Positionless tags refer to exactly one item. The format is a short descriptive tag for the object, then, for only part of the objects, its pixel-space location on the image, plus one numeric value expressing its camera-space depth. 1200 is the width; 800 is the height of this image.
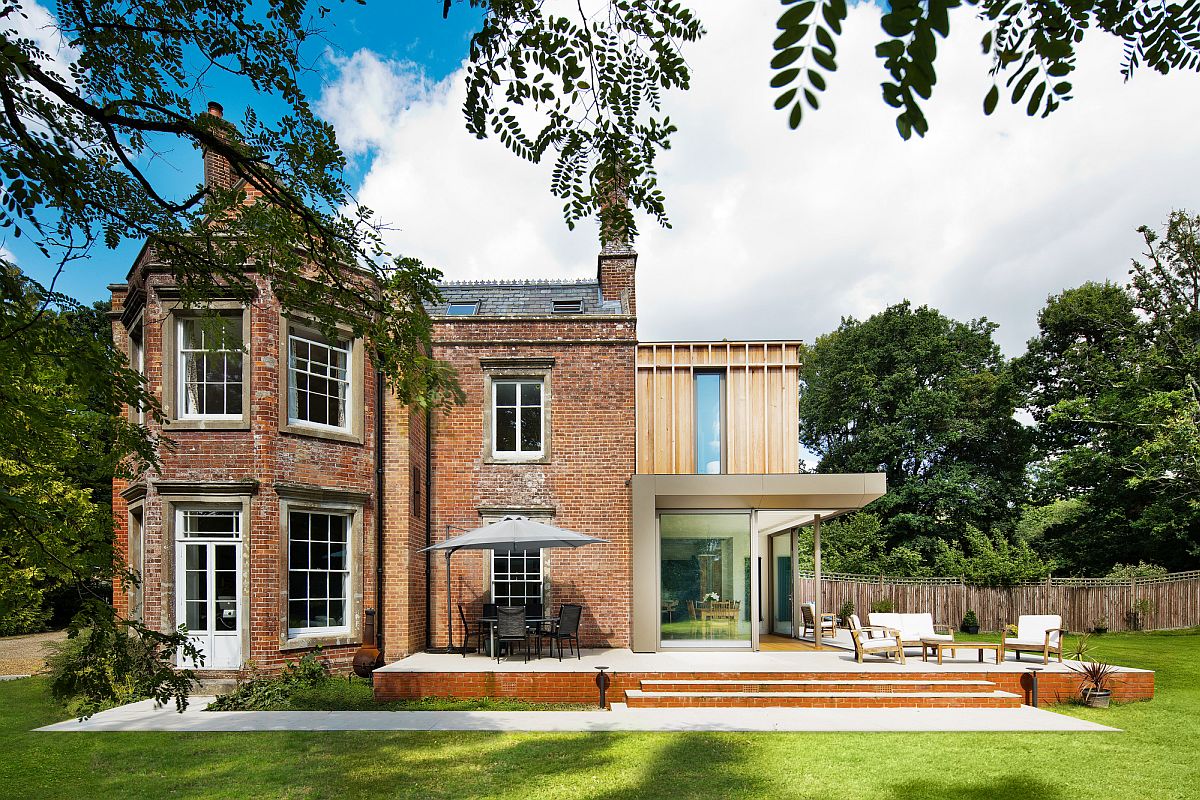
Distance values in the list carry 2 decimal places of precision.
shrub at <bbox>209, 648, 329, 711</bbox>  11.87
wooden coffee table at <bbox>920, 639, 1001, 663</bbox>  13.46
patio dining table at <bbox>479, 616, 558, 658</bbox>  13.71
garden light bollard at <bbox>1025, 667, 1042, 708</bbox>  12.45
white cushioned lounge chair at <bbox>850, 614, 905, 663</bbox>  13.80
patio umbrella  13.34
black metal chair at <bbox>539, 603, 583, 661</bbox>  14.05
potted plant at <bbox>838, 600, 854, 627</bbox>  21.63
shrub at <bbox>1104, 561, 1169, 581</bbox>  25.00
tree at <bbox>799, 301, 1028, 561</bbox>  34.00
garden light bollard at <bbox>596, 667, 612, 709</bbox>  11.92
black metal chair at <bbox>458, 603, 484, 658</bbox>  15.65
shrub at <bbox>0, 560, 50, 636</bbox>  4.08
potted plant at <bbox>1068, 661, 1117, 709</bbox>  12.27
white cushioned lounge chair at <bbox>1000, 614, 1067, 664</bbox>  13.91
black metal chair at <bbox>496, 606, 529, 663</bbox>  13.42
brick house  13.03
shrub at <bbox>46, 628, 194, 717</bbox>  5.24
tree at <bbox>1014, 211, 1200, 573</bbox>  26.86
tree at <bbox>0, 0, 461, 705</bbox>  4.98
